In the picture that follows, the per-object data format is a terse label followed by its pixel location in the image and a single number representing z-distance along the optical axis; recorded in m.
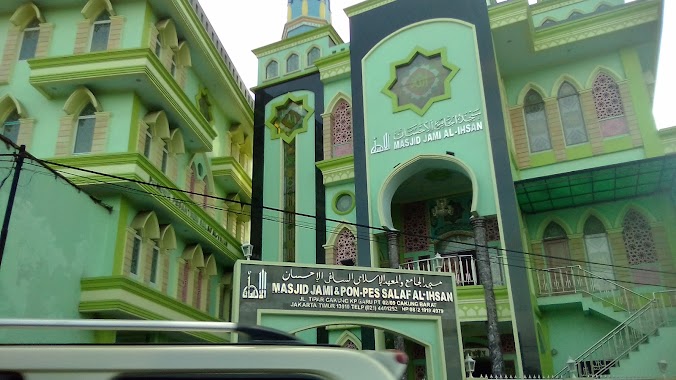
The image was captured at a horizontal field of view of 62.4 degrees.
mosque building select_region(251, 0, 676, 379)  13.87
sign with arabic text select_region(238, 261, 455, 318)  10.66
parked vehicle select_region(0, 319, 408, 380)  1.96
